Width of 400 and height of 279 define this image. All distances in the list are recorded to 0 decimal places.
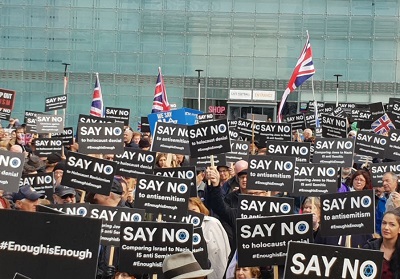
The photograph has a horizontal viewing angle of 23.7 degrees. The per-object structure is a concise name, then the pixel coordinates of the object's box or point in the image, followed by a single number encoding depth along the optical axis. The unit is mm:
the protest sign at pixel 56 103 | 22125
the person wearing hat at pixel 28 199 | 8406
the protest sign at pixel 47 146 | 15500
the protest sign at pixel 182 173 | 9538
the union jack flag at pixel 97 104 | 22281
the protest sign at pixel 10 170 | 9023
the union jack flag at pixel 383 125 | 18219
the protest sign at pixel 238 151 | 13969
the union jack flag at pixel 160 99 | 21041
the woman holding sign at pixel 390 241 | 6714
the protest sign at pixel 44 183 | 10219
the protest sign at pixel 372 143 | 14617
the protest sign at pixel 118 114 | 20641
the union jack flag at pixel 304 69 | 20328
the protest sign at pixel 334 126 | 16703
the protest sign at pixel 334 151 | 13047
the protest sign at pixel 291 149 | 12906
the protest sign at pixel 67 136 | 17688
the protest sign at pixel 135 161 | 11430
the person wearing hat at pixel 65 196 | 9125
